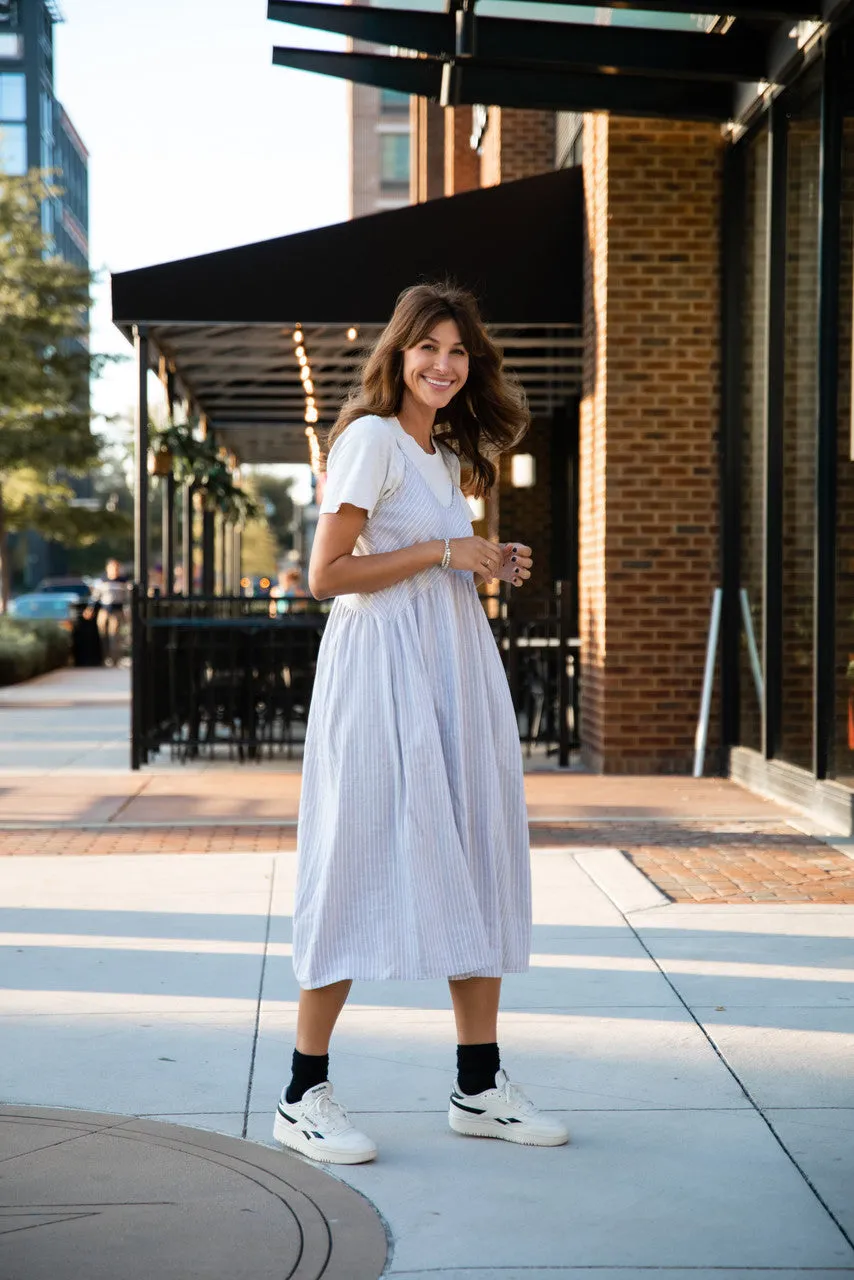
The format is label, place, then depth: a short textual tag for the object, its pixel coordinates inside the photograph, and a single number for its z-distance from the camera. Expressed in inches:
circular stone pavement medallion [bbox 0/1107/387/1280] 116.0
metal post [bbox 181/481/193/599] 604.1
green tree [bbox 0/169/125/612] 1012.5
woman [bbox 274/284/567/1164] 137.6
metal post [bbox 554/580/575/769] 420.8
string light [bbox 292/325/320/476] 483.8
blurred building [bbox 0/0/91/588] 2623.0
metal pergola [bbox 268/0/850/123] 353.4
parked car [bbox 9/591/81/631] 1400.1
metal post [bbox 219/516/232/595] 783.7
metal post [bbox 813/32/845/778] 319.0
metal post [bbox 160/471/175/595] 554.3
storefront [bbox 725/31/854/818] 318.0
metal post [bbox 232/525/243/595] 917.8
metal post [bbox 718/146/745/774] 395.5
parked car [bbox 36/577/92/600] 1700.3
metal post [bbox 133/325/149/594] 426.0
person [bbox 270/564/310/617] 674.2
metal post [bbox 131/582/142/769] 421.1
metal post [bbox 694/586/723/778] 394.9
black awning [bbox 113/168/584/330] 410.6
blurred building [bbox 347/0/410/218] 2689.5
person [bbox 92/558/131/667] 1100.5
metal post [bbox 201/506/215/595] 646.5
